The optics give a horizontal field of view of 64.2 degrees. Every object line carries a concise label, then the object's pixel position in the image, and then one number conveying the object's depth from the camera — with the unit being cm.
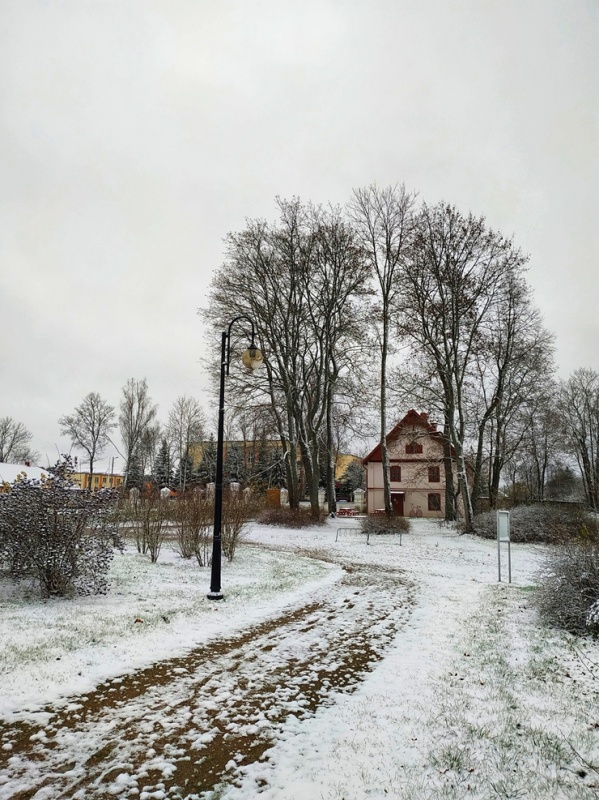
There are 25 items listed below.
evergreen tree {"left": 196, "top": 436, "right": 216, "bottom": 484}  4681
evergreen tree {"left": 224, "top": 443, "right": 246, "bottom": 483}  4850
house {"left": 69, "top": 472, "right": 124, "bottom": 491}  5686
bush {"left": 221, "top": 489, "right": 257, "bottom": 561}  1370
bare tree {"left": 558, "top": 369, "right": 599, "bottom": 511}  4222
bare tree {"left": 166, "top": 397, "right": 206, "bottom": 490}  5462
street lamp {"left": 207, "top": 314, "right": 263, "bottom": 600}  888
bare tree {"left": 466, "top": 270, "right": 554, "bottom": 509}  2578
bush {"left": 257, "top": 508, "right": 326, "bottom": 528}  2495
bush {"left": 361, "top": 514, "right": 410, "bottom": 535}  2223
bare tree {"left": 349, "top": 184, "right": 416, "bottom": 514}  2531
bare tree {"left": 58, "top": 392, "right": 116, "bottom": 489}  4956
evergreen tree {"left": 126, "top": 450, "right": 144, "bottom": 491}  4688
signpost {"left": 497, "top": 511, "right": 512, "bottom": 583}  1194
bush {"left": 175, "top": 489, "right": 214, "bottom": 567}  1341
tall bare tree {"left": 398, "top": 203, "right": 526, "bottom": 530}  2342
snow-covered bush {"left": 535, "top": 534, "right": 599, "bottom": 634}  695
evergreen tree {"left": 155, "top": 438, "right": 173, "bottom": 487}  5399
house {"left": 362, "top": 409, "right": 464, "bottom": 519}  4191
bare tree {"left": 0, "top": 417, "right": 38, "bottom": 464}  6191
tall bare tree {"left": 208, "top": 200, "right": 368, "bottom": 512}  2662
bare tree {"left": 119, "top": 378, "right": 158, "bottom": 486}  4894
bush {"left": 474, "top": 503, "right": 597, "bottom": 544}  1938
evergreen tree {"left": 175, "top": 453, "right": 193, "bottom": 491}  5049
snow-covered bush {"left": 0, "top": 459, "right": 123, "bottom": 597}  811
